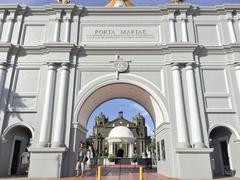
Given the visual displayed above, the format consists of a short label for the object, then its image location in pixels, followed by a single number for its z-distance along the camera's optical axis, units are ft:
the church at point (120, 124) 202.88
